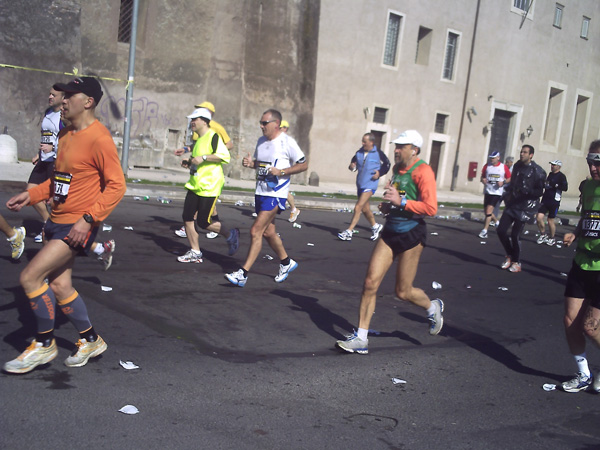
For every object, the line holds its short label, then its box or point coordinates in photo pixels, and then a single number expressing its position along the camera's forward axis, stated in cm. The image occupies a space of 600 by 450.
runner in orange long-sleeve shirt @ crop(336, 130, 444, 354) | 593
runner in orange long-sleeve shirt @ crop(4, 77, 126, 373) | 464
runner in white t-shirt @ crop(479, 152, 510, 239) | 1501
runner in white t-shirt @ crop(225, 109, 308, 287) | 813
